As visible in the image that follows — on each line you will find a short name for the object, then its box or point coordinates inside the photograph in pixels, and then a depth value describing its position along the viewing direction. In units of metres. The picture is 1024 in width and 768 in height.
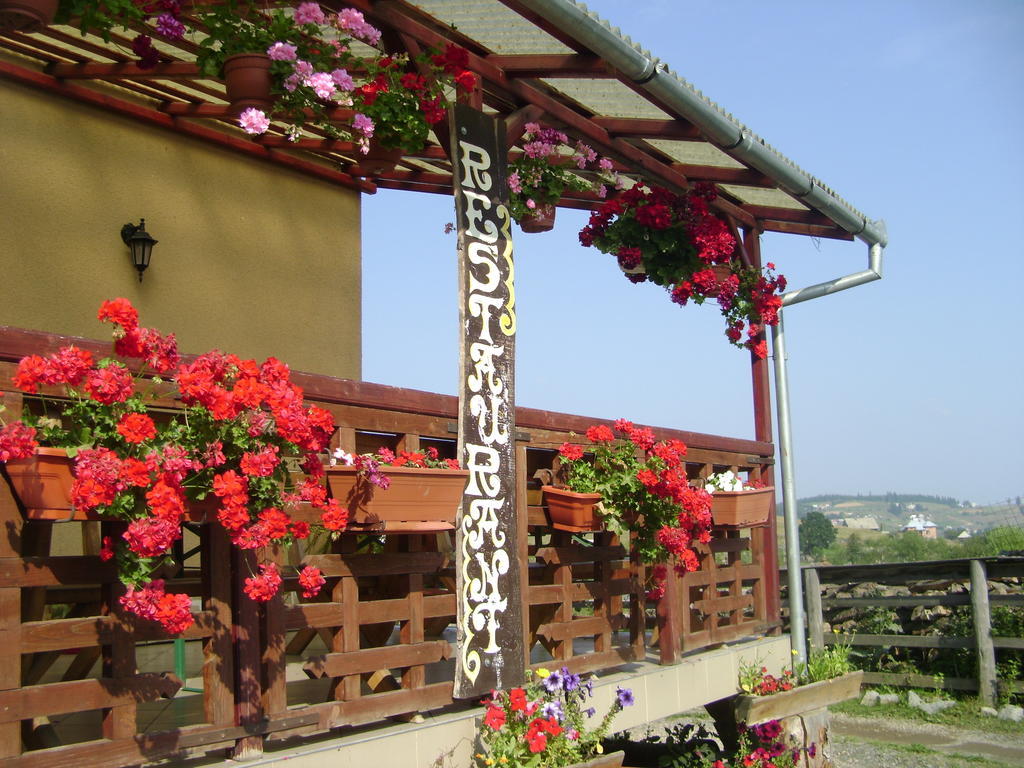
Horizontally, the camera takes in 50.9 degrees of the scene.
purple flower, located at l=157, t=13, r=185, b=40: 4.16
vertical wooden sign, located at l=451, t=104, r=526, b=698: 4.68
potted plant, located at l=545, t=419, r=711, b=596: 5.35
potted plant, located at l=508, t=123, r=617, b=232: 6.03
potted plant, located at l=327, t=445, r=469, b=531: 4.02
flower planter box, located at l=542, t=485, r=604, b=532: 5.21
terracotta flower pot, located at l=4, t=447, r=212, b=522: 3.07
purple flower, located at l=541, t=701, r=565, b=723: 4.66
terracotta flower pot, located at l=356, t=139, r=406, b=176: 4.89
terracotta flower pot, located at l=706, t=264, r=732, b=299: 7.18
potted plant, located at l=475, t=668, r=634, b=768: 4.49
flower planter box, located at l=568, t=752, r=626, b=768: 4.70
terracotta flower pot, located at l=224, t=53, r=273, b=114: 4.28
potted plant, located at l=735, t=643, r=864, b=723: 6.56
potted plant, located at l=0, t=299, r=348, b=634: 3.04
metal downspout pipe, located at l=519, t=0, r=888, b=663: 5.05
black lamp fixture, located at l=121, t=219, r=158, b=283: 6.98
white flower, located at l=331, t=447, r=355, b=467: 4.11
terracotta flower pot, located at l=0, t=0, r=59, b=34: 3.42
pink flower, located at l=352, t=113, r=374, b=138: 4.57
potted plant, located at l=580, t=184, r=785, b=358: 6.98
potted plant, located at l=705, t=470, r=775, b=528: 6.53
